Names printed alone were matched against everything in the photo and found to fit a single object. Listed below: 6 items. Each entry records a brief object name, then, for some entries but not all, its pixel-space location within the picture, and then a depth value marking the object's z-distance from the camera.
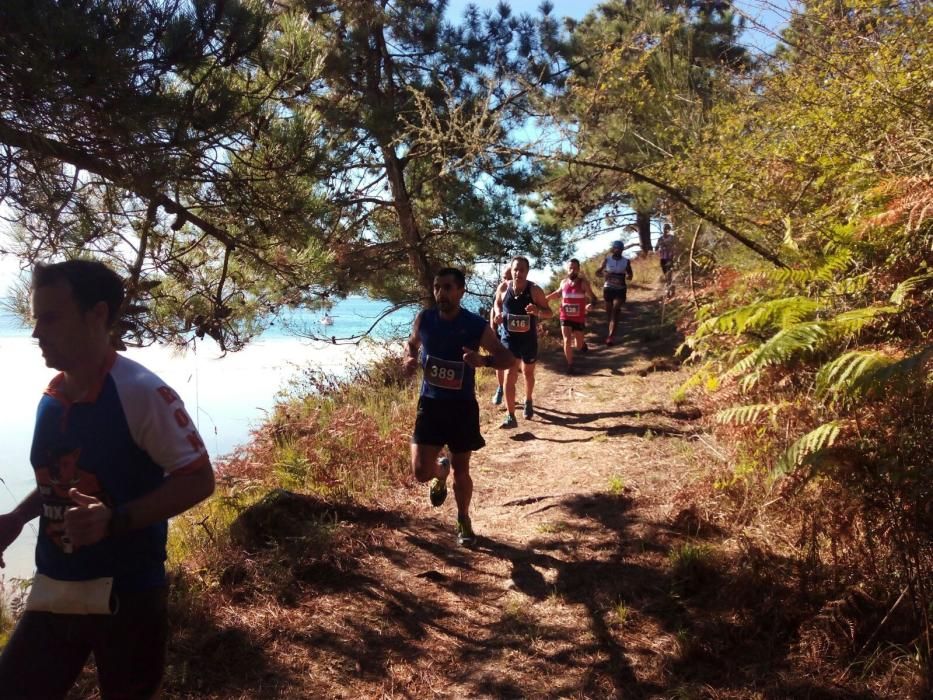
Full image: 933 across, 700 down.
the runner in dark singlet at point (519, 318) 7.54
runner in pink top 9.68
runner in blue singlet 4.63
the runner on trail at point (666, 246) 11.36
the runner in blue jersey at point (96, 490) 2.01
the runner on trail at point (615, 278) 11.80
